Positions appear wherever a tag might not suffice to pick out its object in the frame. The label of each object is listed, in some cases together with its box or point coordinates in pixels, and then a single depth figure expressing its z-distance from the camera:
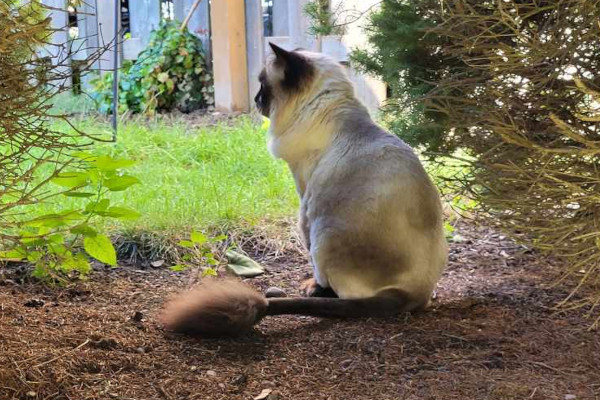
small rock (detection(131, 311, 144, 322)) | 2.97
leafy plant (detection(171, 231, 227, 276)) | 3.68
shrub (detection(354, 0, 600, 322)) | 2.36
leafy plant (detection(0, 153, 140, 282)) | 2.72
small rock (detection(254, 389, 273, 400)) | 2.37
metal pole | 4.61
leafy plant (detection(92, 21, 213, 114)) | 7.63
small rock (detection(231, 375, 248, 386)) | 2.45
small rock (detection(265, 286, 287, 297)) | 3.44
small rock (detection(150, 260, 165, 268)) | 3.91
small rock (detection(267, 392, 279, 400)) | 2.38
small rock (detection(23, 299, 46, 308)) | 3.09
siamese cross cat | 2.85
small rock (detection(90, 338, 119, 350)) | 2.62
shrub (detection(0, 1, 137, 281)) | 2.13
